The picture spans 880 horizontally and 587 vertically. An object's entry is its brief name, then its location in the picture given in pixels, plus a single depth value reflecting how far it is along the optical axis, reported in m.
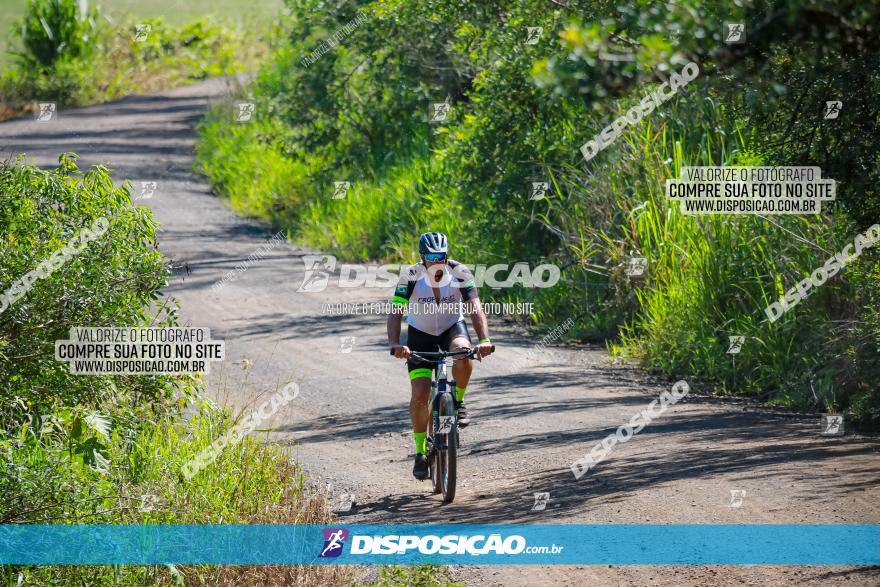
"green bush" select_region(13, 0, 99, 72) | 67.75
